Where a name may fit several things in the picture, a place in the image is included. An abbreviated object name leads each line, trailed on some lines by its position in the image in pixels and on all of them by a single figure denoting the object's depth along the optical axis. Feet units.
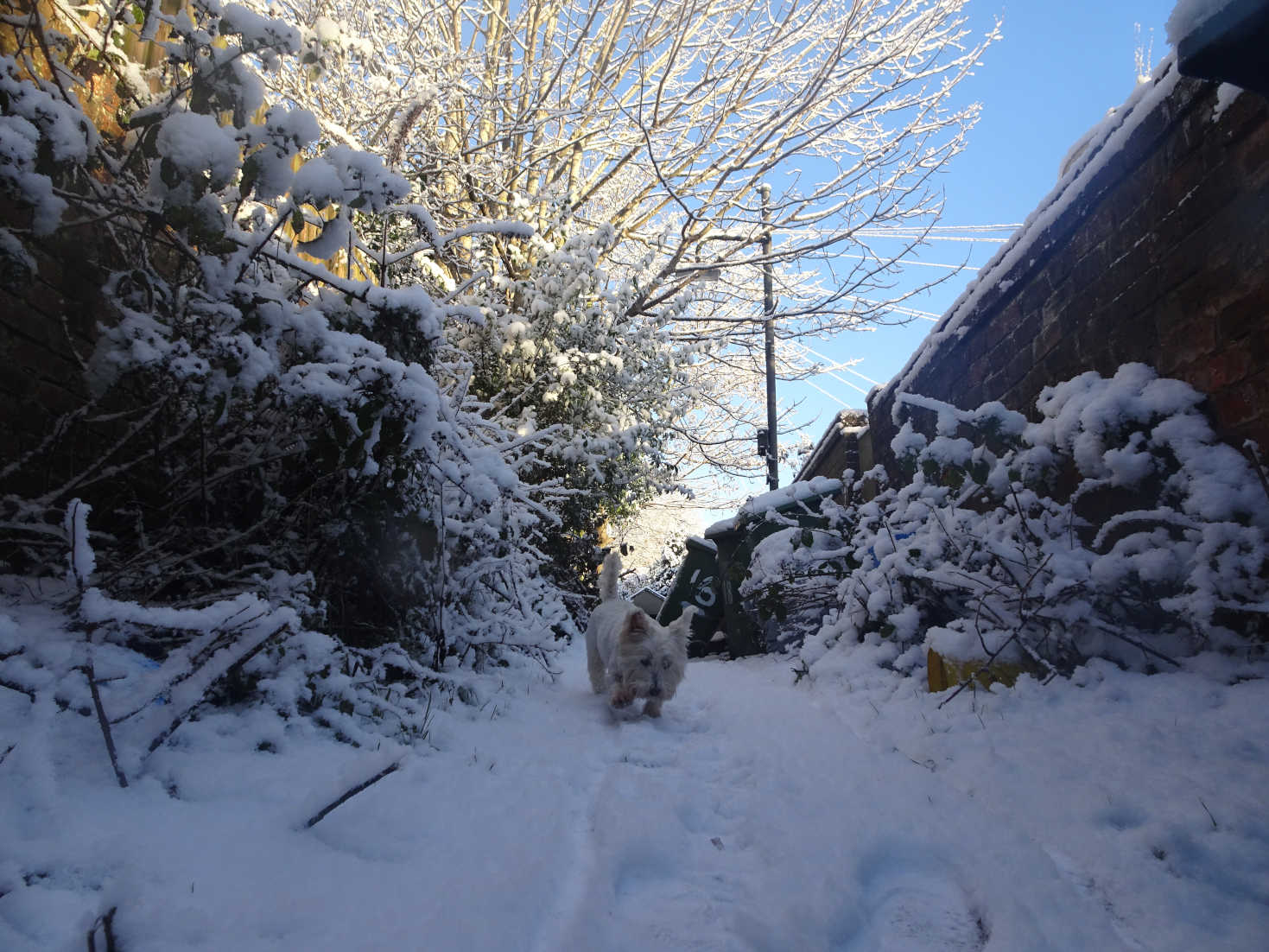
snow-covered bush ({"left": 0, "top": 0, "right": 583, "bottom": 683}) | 6.95
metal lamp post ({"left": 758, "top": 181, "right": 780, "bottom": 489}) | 33.57
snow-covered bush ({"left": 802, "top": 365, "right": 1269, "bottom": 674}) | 7.37
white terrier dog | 12.80
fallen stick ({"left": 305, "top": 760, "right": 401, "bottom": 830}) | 5.26
